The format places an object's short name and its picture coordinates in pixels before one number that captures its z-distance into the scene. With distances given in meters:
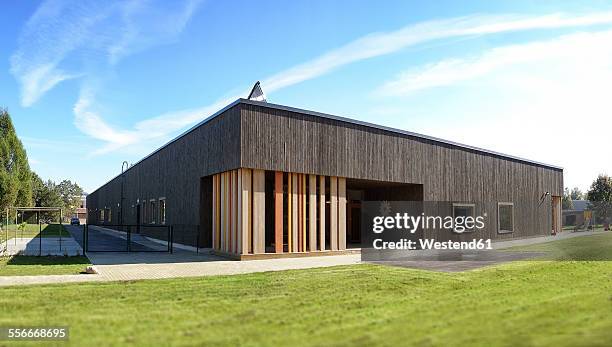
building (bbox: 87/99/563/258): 16.80
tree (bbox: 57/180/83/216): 104.61
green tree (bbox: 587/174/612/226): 56.85
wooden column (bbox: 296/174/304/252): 17.77
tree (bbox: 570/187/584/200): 135.85
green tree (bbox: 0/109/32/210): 43.97
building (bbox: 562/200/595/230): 34.09
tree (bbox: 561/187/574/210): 72.56
